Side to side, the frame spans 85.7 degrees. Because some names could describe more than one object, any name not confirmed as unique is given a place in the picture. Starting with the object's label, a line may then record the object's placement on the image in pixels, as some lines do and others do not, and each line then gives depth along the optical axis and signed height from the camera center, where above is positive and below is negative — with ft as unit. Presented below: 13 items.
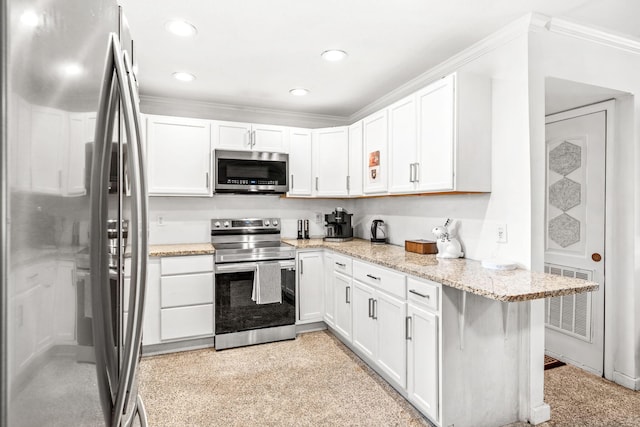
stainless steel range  10.41 -2.64
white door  8.63 -0.49
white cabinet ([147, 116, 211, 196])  10.90 +1.73
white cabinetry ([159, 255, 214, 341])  10.11 -2.61
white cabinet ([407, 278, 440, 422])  6.39 -2.69
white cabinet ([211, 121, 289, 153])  11.66 +2.52
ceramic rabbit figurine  8.37 -0.88
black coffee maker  12.55 -0.60
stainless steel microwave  11.46 +1.27
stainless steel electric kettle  11.97 -0.81
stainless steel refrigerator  1.34 -0.04
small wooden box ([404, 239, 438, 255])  9.14 -1.02
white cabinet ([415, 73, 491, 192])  7.54 +1.70
